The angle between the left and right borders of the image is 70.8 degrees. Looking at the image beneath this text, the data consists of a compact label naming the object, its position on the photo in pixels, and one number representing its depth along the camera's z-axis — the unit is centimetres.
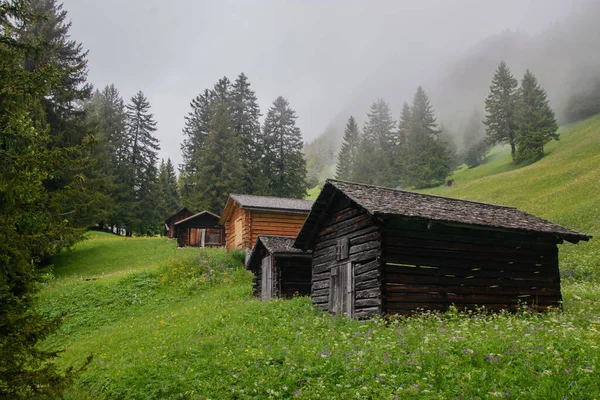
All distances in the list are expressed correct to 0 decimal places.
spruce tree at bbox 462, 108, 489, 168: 8581
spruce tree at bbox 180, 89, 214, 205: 6125
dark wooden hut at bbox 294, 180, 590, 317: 1441
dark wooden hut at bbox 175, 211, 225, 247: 4812
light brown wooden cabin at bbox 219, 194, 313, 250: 3519
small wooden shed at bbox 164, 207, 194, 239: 5497
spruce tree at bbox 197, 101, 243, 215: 5331
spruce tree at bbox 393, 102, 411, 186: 7692
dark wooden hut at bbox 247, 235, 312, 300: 2317
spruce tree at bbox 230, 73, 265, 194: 5719
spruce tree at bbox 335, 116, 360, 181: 8612
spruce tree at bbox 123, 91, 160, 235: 5853
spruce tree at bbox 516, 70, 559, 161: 6319
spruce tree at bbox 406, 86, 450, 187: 7106
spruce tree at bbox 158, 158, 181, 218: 7638
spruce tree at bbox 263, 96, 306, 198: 5812
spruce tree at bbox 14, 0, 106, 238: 3512
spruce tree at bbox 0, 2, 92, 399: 653
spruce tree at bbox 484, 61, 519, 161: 7206
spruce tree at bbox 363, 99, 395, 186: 8031
